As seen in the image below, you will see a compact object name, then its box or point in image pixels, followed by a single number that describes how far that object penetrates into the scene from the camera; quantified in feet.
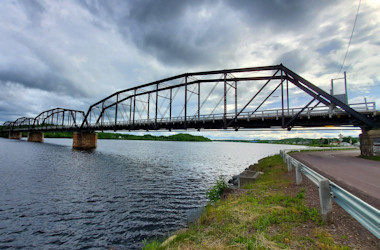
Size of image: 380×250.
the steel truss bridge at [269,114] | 89.97
